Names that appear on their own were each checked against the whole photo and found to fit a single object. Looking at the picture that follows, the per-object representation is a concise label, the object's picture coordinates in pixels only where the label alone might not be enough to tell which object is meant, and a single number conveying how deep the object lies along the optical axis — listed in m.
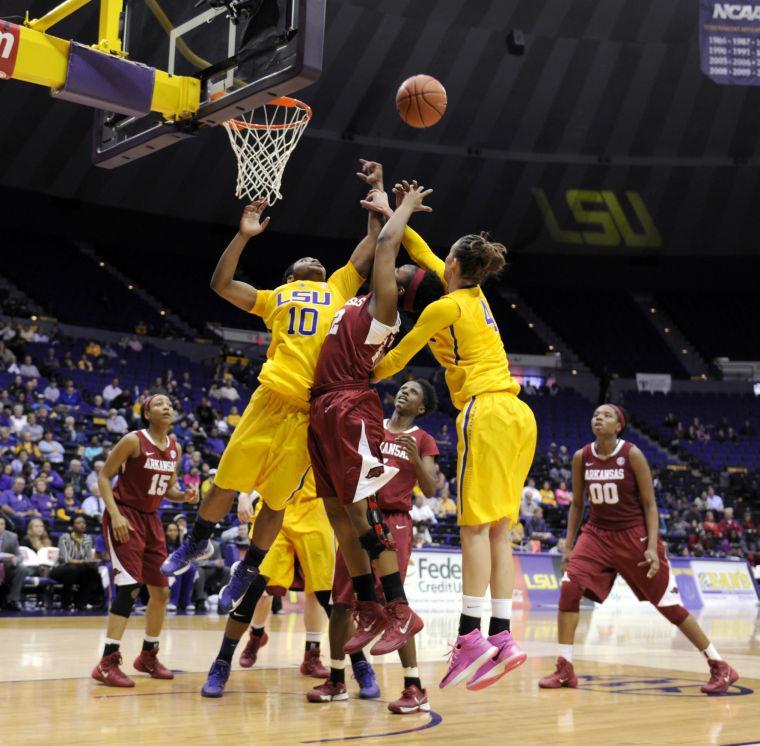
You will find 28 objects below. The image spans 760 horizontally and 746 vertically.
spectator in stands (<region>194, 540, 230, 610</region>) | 12.71
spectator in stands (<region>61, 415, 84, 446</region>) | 16.53
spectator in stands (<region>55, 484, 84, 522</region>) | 13.32
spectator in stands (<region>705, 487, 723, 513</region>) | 22.16
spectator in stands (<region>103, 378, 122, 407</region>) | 19.36
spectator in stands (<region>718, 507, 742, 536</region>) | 20.48
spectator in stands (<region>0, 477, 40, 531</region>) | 12.41
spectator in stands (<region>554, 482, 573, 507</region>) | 20.58
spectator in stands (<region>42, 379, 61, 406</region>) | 18.27
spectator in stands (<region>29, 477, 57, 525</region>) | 13.26
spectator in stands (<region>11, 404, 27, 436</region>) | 15.76
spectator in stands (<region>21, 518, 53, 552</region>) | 11.83
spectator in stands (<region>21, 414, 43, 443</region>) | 15.52
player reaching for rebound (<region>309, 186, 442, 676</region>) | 5.04
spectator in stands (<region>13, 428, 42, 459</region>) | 14.85
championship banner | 16.88
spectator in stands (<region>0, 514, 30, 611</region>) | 11.17
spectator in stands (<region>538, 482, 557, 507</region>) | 20.17
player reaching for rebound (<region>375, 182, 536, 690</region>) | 4.93
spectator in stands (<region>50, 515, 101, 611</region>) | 11.59
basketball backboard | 6.01
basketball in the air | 6.32
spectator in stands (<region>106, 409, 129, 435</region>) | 17.23
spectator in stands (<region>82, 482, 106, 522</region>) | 13.20
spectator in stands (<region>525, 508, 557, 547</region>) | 17.38
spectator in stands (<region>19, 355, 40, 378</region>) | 18.95
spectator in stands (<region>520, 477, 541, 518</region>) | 18.09
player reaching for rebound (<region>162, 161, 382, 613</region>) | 5.55
